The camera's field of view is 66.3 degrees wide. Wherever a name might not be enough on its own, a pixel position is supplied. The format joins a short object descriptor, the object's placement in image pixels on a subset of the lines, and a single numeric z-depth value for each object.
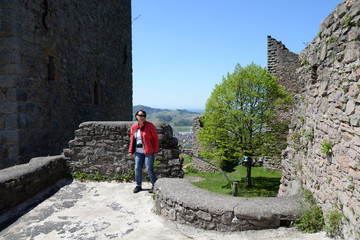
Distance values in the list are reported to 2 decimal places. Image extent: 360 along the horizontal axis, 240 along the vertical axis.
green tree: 16.12
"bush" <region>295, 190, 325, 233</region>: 3.73
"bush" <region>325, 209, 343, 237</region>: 3.41
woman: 5.40
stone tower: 6.59
